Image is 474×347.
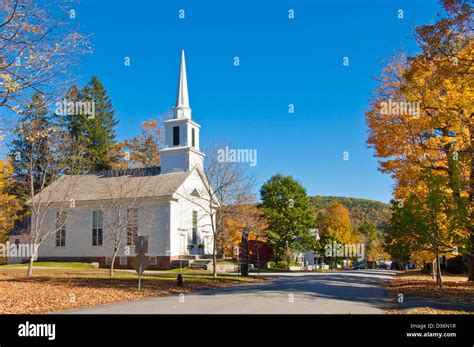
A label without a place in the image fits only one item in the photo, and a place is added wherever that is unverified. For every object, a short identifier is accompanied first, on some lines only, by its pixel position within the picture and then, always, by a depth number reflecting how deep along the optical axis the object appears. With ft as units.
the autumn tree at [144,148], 205.05
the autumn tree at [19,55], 38.96
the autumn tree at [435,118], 52.85
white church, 129.80
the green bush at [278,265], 180.96
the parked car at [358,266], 253.03
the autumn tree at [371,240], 324.39
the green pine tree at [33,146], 44.01
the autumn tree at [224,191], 105.19
